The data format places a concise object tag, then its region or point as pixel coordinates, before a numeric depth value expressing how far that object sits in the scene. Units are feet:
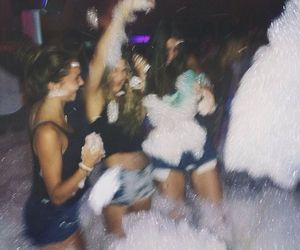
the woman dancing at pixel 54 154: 3.28
